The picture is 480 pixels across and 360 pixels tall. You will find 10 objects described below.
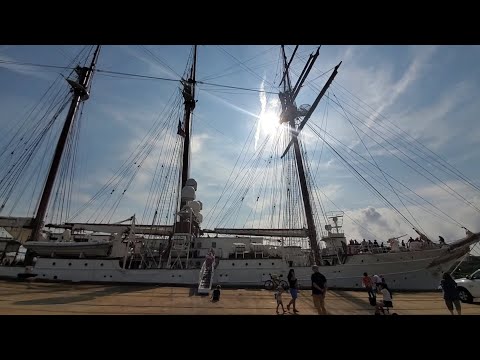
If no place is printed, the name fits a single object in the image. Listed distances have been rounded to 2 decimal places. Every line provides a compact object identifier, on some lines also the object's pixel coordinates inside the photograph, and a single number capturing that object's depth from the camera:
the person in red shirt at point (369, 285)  12.90
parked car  12.95
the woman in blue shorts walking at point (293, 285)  10.70
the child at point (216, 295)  13.32
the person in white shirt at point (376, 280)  12.71
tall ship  21.83
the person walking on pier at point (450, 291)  9.24
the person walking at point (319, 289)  8.85
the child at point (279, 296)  10.39
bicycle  19.67
